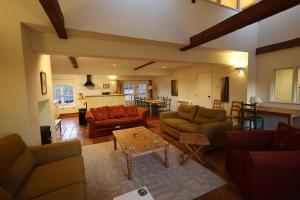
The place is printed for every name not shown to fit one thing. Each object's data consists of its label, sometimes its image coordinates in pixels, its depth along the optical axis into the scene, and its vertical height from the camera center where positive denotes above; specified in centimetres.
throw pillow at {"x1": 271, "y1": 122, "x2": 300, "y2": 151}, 187 -69
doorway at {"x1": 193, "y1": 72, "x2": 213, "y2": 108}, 610 +0
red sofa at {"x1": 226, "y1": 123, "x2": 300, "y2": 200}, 158 -94
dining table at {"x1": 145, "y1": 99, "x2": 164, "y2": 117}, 724 -60
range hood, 881 +56
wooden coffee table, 242 -96
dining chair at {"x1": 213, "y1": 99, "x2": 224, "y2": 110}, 566 -58
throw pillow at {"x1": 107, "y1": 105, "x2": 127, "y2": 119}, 510 -73
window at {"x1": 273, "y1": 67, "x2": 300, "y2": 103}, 413 +7
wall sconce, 481 +66
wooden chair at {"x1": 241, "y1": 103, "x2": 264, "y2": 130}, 405 -79
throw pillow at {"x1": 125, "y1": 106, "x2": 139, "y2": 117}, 537 -74
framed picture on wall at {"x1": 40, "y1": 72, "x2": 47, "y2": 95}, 316 +22
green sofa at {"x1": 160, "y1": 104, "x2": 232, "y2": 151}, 328 -88
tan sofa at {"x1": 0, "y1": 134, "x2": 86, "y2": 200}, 145 -97
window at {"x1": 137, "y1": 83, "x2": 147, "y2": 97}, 1084 +5
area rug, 209 -143
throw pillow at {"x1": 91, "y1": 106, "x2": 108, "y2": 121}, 482 -73
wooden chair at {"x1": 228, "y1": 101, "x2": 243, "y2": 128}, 479 -80
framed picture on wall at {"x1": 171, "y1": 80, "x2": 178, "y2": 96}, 839 +15
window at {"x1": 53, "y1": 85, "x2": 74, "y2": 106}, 842 -18
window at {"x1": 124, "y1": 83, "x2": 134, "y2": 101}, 1037 +5
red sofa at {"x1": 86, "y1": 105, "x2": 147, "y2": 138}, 448 -93
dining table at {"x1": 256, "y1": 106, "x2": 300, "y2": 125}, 359 -60
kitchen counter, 609 -39
